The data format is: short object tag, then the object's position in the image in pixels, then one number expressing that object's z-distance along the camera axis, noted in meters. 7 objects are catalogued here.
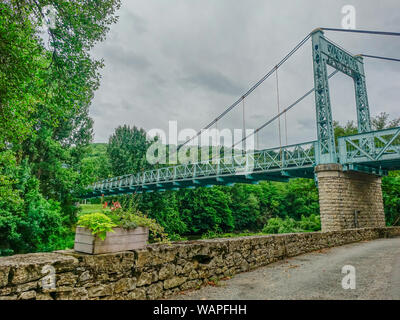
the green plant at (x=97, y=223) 2.31
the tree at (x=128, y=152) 26.78
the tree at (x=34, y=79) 4.86
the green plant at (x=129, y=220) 2.59
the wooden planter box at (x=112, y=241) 2.30
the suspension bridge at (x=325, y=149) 11.52
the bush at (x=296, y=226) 19.06
